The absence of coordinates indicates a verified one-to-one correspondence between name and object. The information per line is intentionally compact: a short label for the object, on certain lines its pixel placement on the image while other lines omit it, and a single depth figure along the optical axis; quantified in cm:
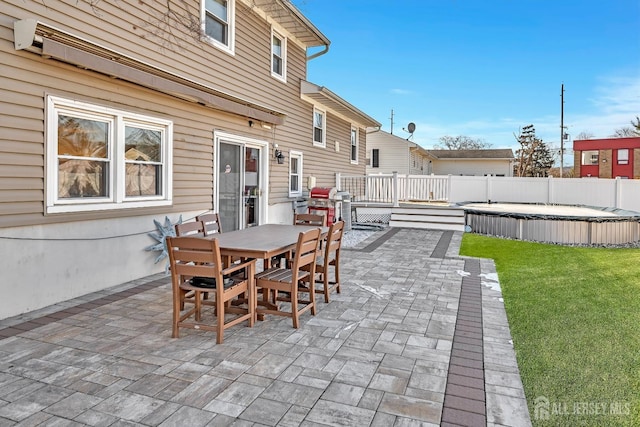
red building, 3038
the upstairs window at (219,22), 717
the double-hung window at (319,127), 1220
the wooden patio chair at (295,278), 390
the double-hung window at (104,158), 467
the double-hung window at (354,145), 1566
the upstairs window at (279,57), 963
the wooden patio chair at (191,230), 427
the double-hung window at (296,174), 1088
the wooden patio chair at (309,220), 576
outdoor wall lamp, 962
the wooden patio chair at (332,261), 462
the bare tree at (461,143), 4797
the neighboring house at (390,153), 2445
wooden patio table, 370
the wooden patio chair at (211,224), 496
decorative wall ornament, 608
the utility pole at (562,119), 3190
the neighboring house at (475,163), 3366
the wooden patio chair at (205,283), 340
